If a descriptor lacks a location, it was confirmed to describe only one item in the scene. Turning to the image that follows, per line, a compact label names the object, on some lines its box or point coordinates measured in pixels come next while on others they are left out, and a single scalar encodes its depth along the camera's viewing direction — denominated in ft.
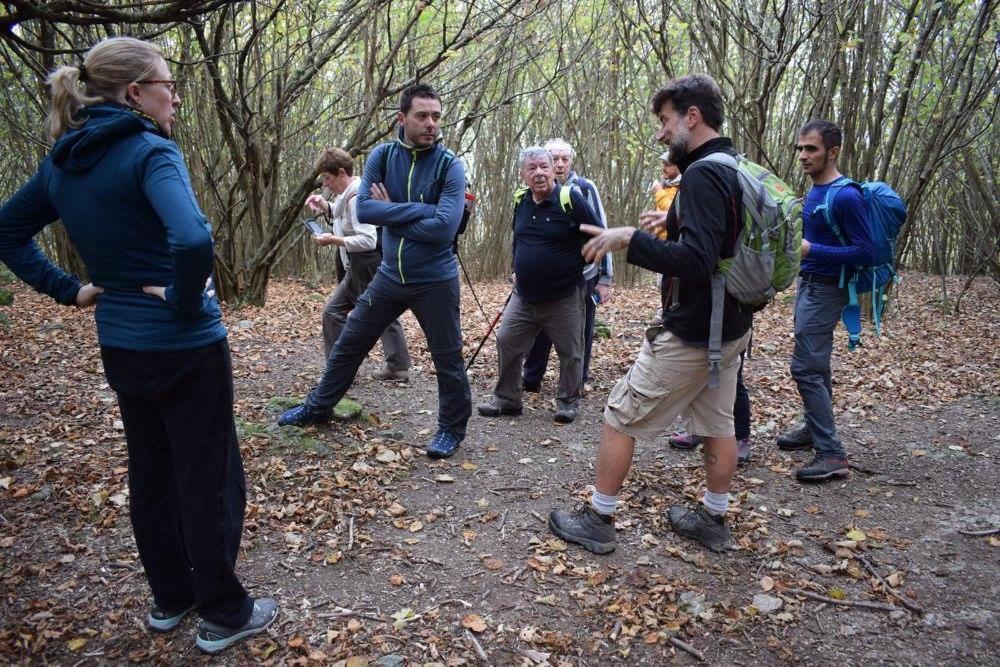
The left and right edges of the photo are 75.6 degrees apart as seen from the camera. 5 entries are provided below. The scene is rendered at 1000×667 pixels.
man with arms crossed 12.28
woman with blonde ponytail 6.47
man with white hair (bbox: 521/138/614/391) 16.47
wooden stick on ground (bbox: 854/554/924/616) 8.95
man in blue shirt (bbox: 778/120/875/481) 12.46
